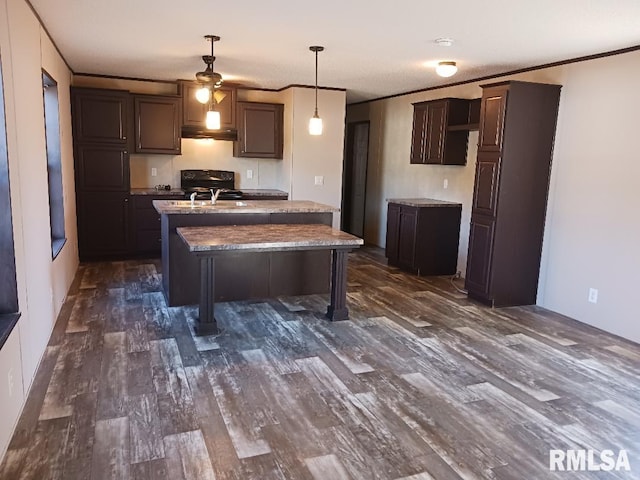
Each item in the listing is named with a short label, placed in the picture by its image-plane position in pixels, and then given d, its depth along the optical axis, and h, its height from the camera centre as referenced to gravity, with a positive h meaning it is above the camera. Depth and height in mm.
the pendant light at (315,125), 4453 +348
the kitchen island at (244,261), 4488 -962
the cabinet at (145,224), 6207 -850
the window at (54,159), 4539 -51
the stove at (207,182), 6461 -316
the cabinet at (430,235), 5918 -818
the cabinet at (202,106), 6348 +697
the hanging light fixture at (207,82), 4426 +700
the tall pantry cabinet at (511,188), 4570 -161
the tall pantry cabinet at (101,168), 5855 -149
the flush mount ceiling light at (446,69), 4676 +949
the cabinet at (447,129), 5809 +469
